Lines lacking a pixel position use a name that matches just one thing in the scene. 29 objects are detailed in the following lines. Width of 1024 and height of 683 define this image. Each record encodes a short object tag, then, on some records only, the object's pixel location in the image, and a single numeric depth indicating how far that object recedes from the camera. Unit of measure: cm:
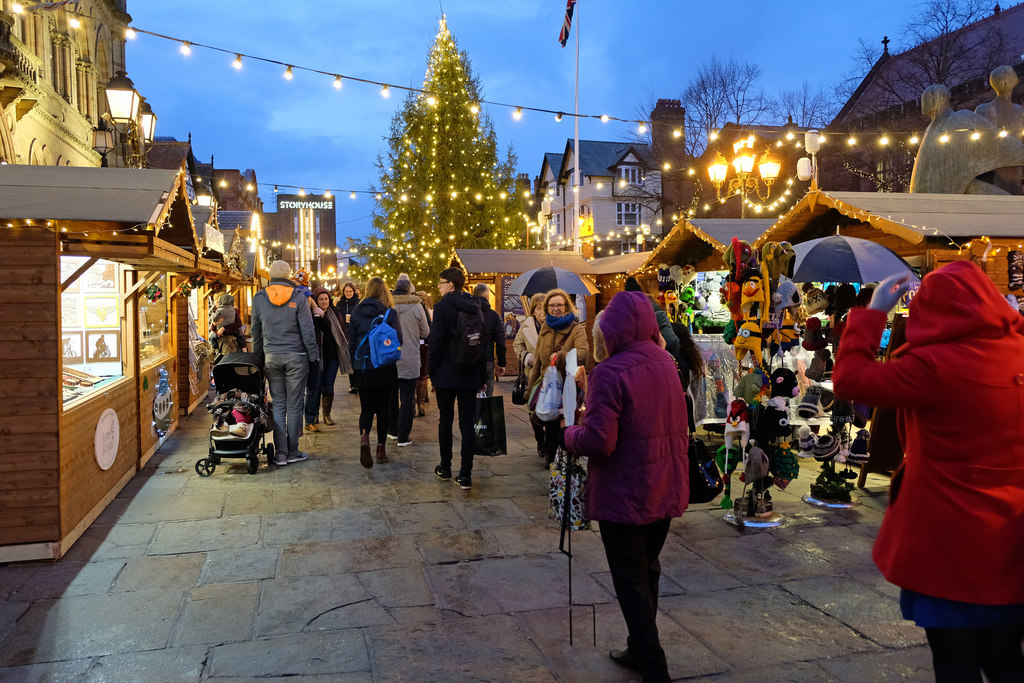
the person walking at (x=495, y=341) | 747
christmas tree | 2500
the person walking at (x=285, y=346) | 745
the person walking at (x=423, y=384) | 1091
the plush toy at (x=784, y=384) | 557
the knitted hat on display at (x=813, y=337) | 607
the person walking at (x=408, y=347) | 807
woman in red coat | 212
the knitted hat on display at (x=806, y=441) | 636
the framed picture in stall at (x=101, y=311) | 644
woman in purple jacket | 297
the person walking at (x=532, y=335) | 779
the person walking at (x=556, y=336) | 638
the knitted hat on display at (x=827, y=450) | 624
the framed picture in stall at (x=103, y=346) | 638
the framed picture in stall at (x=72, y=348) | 561
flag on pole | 1953
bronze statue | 1382
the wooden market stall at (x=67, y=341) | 471
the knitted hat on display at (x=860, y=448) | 705
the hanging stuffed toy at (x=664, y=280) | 872
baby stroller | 718
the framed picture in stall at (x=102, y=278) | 638
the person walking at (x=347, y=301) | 1128
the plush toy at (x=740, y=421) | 552
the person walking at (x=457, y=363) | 635
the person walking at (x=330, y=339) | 948
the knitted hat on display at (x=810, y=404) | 649
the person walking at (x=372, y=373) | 734
